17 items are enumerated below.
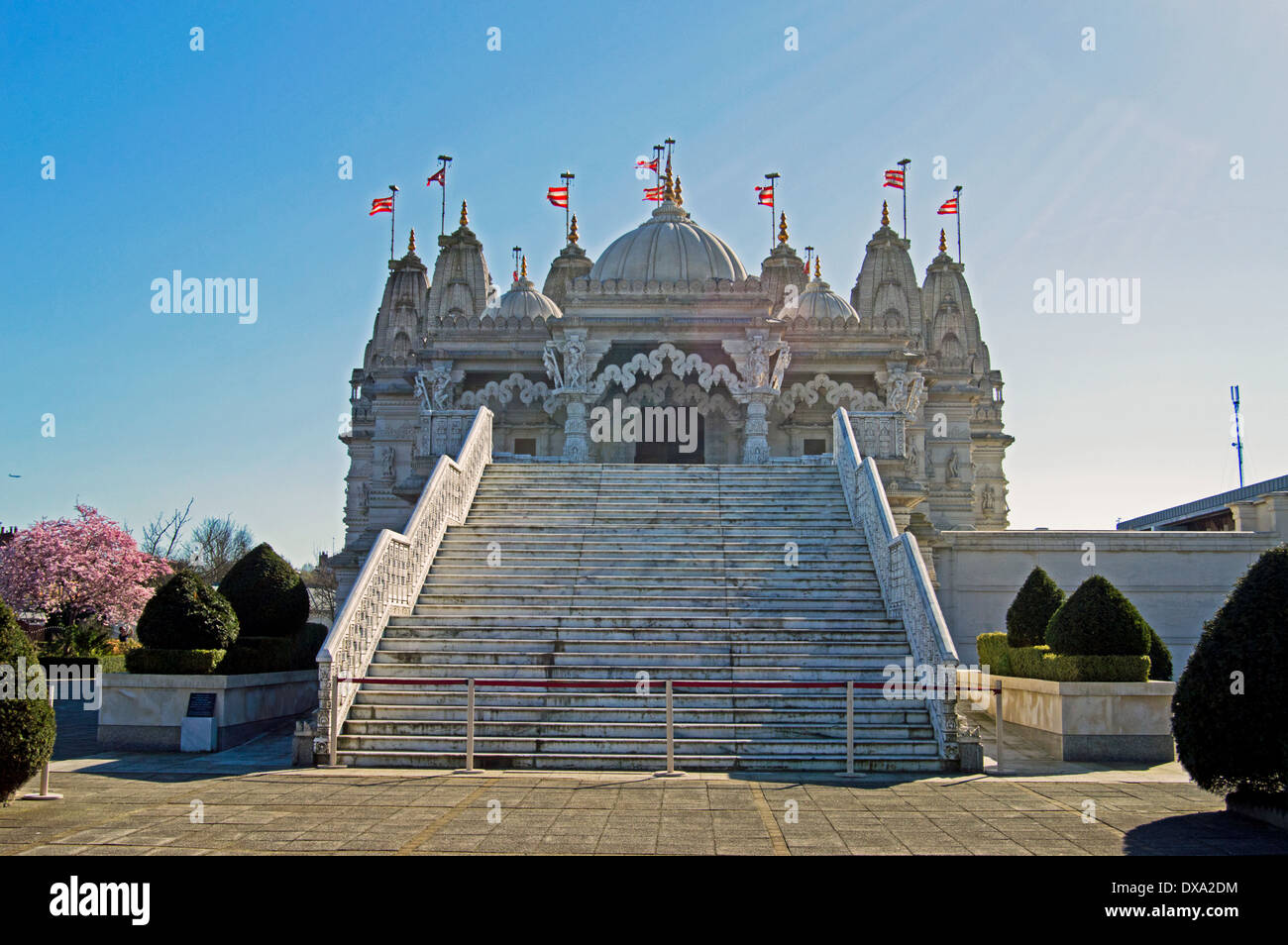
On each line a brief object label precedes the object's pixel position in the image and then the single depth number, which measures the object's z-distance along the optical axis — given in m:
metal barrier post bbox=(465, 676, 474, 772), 12.69
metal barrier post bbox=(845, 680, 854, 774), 12.55
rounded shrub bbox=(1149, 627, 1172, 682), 15.78
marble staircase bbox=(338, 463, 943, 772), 13.53
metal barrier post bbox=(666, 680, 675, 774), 12.46
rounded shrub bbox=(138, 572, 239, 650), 15.39
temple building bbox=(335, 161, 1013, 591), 28.66
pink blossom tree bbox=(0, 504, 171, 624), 31.77
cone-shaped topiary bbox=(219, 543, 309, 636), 17.09
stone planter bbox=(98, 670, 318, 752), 15.10
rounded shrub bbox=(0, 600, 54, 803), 9.55
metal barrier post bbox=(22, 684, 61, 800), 10.84
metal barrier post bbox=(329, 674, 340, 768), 13.37
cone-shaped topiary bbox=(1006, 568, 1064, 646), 17.02
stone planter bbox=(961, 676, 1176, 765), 14.49
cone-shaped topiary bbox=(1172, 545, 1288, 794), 9.74
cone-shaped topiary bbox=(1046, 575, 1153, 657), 14.82
